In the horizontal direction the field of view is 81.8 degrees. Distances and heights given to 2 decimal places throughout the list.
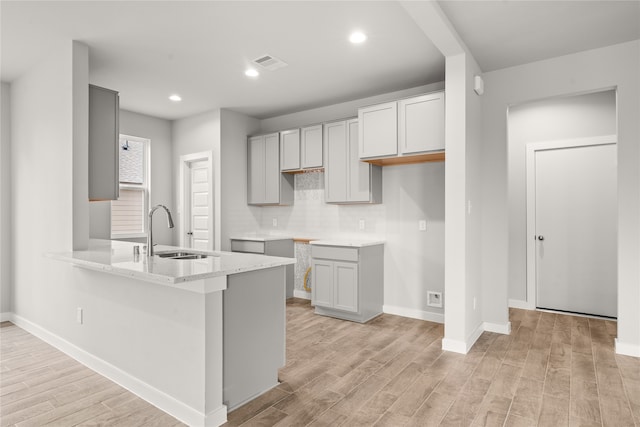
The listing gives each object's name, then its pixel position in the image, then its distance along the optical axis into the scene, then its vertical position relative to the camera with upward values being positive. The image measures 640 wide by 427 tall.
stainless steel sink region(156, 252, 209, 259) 2.91 -0.32
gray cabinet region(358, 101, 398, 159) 3.96 +0.93
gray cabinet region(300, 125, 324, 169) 4.81 +0.89
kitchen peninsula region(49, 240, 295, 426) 2.08 -0.73
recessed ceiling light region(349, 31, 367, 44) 3.05 +1.49
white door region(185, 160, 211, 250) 5.51 +0.13
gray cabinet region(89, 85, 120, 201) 3.37 +0.66
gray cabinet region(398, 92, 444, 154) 3.68 +0.93
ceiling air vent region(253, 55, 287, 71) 3.54 +1.50
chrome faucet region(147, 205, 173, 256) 2.66 -0.20
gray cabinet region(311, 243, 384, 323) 4.14 -0.77
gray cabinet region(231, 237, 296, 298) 4.97 -0.45
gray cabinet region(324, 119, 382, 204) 4.43 +0.54
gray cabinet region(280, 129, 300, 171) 5.03 +0.89
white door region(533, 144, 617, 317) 4.31 -0.18
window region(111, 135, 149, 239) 5.24 +0.34
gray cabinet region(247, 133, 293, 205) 5.27 +0.57
